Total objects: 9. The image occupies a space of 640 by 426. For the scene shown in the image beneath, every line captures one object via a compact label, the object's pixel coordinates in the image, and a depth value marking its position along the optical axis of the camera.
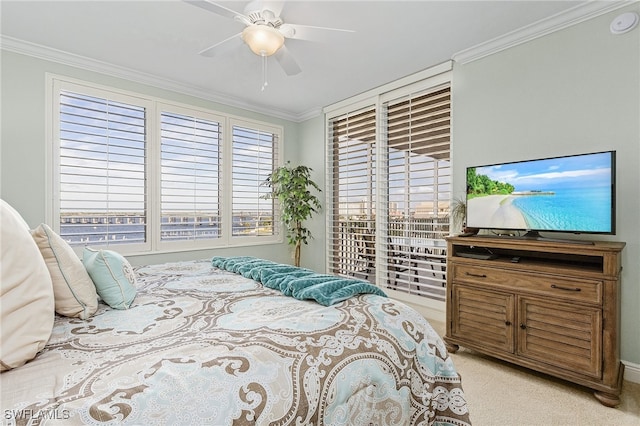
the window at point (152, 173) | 3.14
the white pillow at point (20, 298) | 0.86
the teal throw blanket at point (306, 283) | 1.51
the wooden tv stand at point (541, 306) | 1.96
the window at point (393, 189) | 3.36
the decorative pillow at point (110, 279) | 1.46
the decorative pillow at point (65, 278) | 1.29
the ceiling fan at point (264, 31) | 2.12
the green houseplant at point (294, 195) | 4.35
